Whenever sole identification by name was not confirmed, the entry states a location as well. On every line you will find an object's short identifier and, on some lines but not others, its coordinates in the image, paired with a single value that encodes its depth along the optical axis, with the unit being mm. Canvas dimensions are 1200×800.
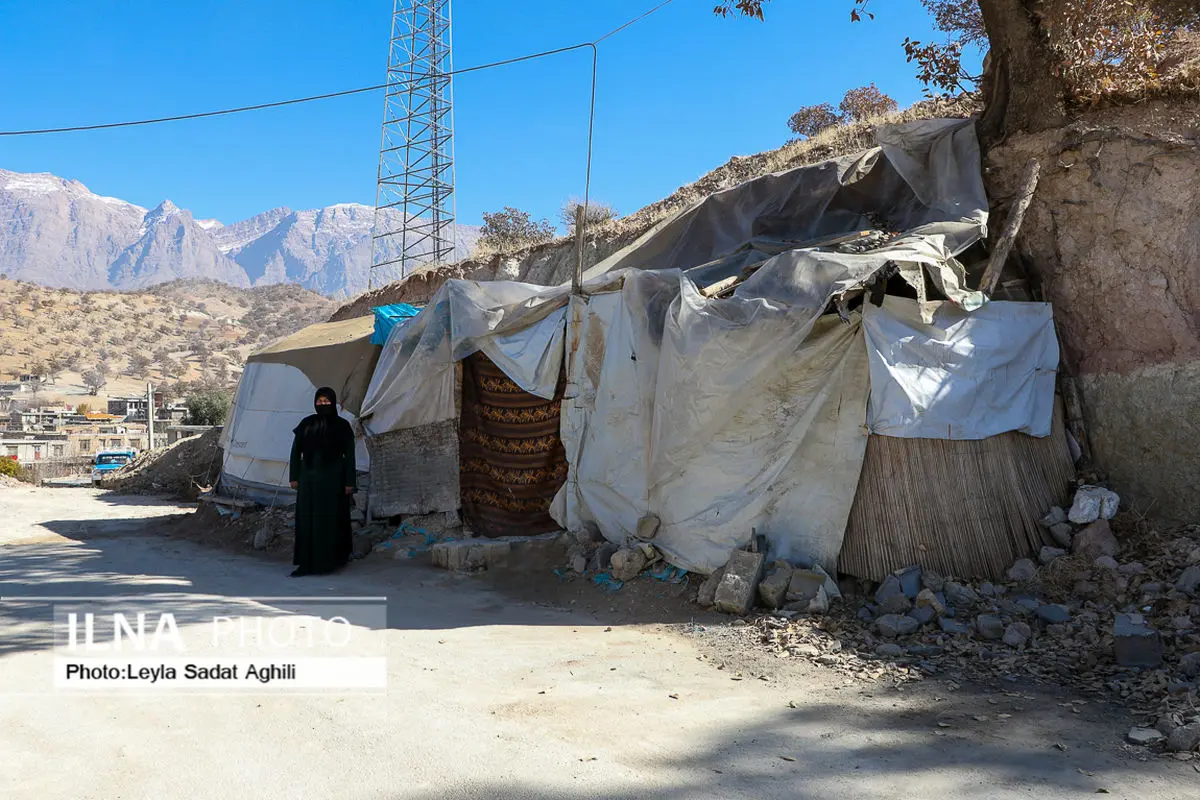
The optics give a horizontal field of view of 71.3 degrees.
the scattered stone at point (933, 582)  4402
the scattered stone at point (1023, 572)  4484
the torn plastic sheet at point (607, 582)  5355
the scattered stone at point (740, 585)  4594
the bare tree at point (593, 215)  15522
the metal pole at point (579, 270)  6324
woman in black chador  6438
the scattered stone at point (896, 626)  4094
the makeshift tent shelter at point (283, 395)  8094
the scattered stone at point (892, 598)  4305
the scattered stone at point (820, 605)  4398
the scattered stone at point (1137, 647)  3514
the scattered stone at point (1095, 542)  4555
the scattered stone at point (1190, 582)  4060
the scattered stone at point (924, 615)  4164
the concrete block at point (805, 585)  4543
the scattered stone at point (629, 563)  5391
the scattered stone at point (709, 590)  4793
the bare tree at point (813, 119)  19172
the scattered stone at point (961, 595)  4305
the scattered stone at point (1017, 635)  3867
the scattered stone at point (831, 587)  4531
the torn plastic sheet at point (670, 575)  5250
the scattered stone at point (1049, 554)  4574
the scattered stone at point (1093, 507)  4762
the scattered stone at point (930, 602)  4211
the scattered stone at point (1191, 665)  3363
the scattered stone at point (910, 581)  4398
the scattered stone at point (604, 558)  5621
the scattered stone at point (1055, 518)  4789
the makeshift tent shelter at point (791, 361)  4703
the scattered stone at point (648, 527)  5496
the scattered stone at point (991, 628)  3975
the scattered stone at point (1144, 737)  2852
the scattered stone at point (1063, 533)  4707
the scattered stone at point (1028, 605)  4164
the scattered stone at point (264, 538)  7618
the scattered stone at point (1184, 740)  2727
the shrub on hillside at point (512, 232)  16266
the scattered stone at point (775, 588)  4555
